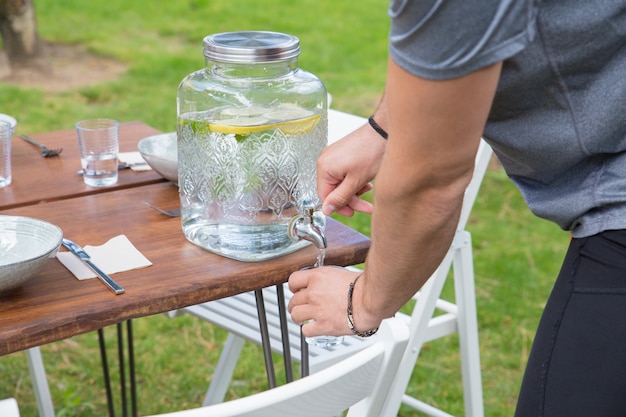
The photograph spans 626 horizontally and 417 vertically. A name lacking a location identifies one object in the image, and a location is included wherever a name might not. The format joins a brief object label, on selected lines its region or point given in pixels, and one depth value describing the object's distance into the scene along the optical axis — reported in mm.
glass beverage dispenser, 1555
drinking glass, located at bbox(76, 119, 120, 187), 1900
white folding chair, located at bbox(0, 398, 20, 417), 983
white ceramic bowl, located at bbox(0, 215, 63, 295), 1432
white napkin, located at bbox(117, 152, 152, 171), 2029
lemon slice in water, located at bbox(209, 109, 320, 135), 1543
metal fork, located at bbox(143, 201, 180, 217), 1744
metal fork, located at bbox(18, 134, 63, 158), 2096
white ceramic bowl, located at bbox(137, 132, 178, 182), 1871
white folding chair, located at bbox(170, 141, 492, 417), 2168
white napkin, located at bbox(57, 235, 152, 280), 1503
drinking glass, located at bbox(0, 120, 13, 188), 1857
